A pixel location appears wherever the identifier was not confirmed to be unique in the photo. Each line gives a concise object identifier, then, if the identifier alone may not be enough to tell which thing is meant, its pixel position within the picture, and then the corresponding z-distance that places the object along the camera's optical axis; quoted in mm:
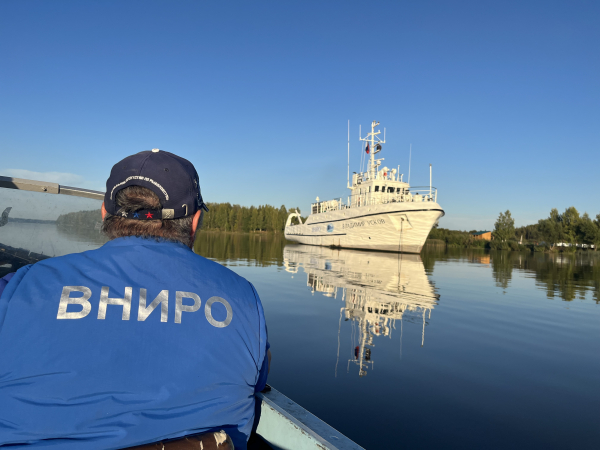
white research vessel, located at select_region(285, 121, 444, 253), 25594
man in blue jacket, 1063
